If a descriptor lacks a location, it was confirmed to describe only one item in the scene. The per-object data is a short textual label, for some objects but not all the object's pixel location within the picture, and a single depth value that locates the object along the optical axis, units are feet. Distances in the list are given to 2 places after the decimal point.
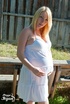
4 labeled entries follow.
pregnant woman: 11.07
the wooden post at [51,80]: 14.01
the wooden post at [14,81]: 13.28
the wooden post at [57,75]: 13.87
